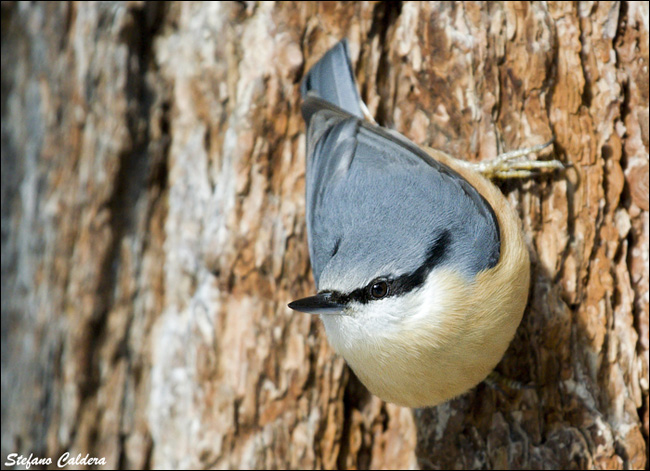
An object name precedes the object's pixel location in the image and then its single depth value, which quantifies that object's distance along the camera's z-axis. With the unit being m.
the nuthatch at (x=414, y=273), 2.64
